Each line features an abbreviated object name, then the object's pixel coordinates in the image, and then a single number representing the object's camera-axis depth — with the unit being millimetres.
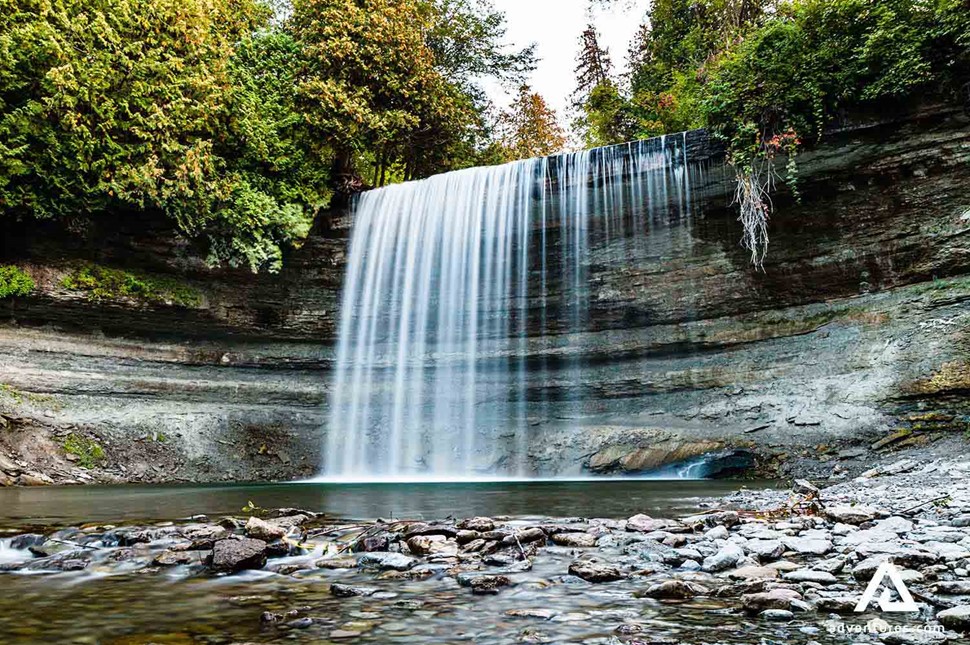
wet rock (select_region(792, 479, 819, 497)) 7316
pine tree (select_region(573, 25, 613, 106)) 26438
